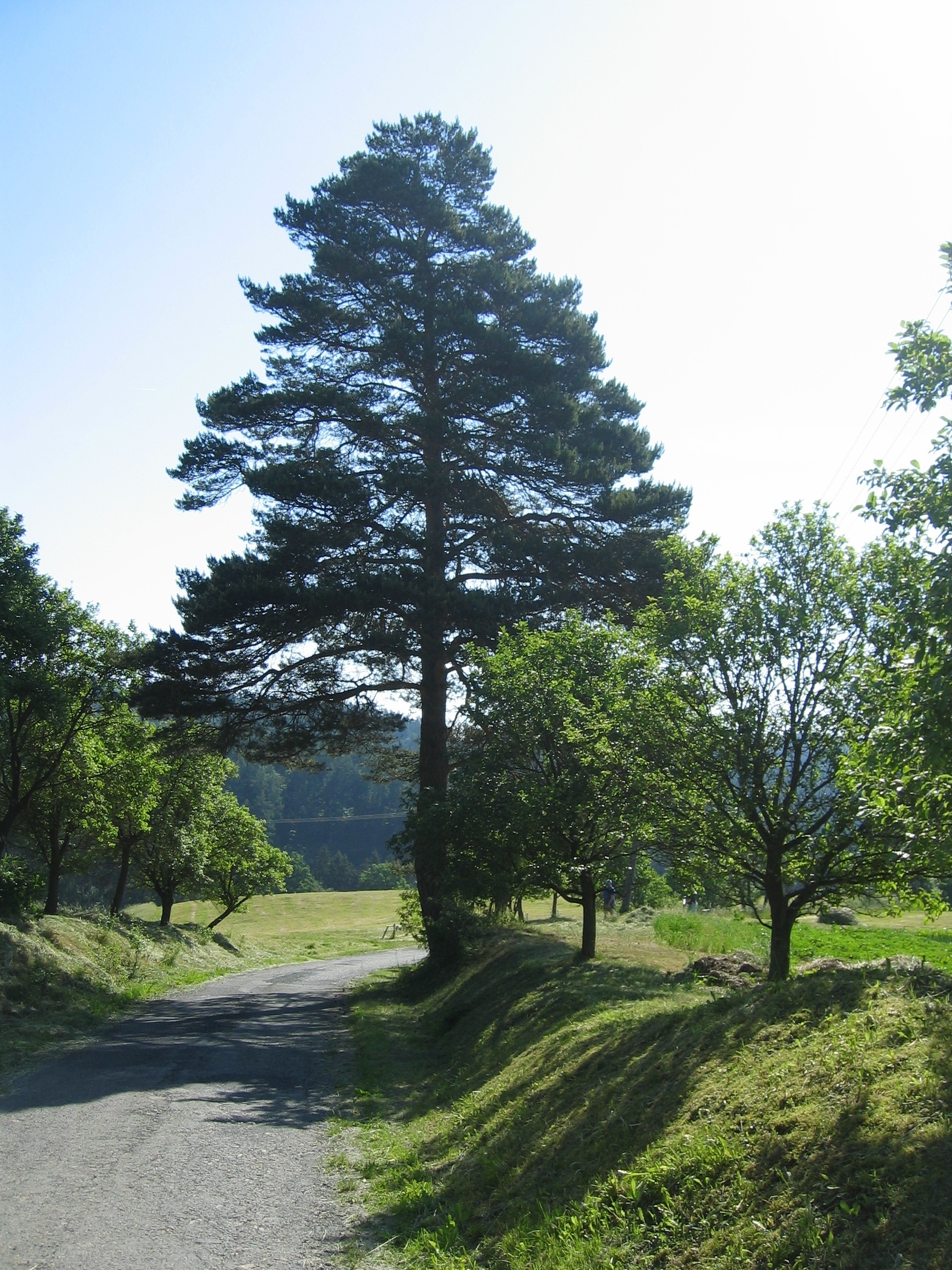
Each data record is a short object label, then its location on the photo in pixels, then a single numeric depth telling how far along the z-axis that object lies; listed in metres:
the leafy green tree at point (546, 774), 14.52
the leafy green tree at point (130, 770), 25.69
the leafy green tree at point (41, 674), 21.03
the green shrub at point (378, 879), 121.50
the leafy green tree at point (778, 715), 9.35
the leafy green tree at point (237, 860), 43.44
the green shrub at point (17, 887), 21.95
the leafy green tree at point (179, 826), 34.16
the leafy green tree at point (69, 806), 24.30
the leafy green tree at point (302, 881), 128.50
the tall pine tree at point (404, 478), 21.11
